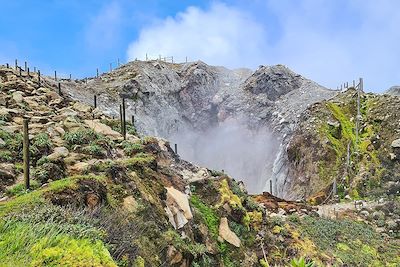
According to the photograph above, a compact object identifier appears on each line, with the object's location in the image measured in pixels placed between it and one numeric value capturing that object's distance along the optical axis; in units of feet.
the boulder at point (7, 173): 36.72
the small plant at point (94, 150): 45.42
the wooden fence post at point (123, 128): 54.91
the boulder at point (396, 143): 108.99
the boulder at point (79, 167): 38.31
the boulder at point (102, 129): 56.44
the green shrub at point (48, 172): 36.51
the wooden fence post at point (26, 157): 32.81
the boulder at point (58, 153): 41.05
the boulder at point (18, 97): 65.83
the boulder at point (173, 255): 31.37
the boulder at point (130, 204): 32.81
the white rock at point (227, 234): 43.11
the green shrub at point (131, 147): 49.73
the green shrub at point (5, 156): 41.39
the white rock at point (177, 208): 37.92
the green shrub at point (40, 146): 43.61
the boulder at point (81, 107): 70.71
